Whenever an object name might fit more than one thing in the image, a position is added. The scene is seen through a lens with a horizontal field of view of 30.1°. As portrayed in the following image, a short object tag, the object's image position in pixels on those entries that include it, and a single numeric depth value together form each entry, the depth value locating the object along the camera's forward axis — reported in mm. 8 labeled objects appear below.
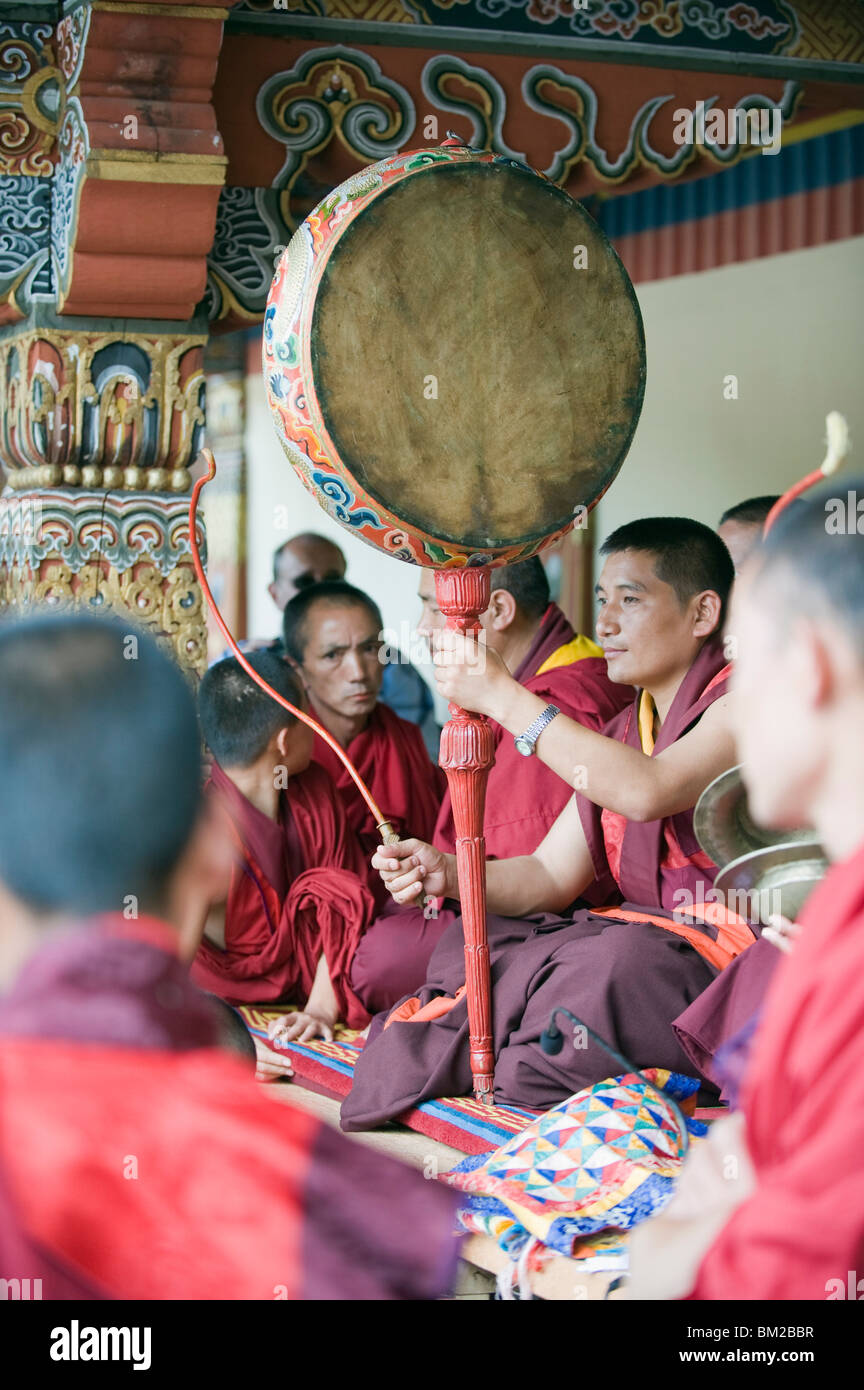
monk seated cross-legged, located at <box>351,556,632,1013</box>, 3635
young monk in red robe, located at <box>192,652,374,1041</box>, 3861
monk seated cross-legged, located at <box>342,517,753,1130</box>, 2920
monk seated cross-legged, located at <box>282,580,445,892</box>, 4402
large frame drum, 2705
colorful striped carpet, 2912
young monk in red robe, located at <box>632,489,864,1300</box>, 1193
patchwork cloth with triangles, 2424
